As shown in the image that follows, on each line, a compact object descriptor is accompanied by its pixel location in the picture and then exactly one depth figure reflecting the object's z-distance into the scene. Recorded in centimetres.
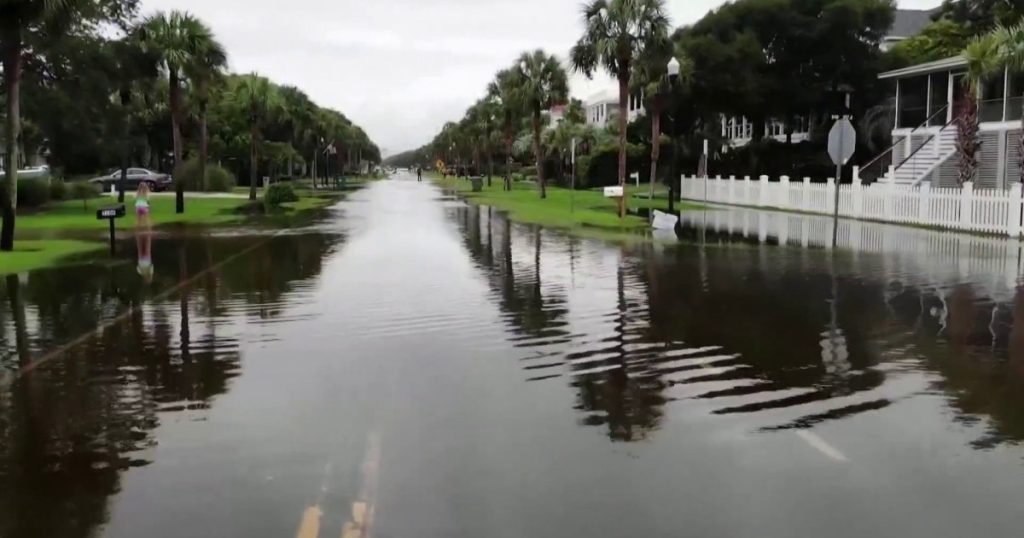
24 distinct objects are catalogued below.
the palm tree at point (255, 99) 4959
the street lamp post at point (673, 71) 3033
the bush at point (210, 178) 6258
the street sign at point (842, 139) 2205
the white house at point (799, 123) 6786
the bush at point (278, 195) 4438
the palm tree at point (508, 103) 6109
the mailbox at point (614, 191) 3234
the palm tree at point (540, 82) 5844
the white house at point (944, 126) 3659
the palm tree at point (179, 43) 3625
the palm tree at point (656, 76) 3553
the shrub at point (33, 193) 3838
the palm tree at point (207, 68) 3681
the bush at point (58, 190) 4253
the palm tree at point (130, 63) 3888
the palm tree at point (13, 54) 1872
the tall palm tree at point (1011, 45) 2545
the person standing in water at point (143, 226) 2135
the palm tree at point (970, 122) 2908
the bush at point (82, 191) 4525
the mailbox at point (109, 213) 2117
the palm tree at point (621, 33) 3241
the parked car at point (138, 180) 6200
